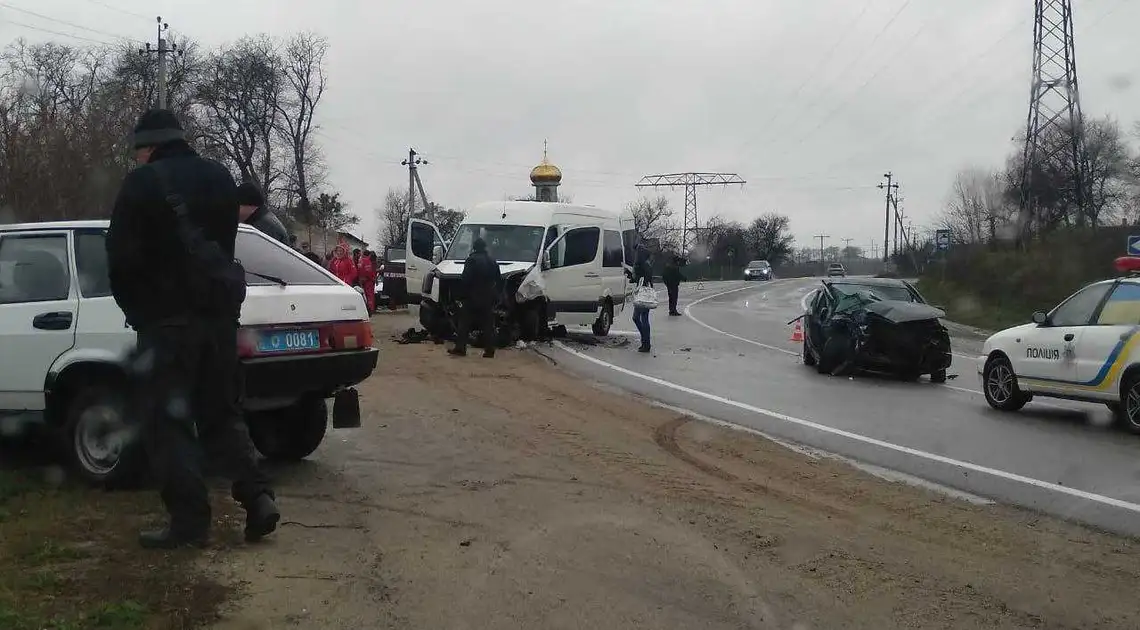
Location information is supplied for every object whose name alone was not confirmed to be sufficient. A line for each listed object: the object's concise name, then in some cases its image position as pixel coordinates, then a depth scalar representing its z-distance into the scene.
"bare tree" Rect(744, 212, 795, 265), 115.81
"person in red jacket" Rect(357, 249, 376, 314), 25.48
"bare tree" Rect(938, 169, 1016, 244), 50.16
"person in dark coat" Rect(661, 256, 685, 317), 29.55
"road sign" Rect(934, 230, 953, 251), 48.96
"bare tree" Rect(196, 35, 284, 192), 52.22
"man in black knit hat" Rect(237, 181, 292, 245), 7.53
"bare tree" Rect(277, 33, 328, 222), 56.34
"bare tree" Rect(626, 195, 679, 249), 103.94
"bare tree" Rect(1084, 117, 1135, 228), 41.09
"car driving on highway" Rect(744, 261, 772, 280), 78.25
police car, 9.96
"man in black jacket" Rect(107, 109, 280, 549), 4.79
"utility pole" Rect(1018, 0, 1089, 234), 36.00
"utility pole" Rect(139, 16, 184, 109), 32.17
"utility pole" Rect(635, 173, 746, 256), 71.51
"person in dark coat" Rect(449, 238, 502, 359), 15.72
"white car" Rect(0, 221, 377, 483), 6.27
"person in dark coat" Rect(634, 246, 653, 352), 18.03
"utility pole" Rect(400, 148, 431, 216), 60.71
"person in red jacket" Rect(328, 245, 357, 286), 24.11
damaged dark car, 14.45
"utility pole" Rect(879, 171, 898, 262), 94.41
